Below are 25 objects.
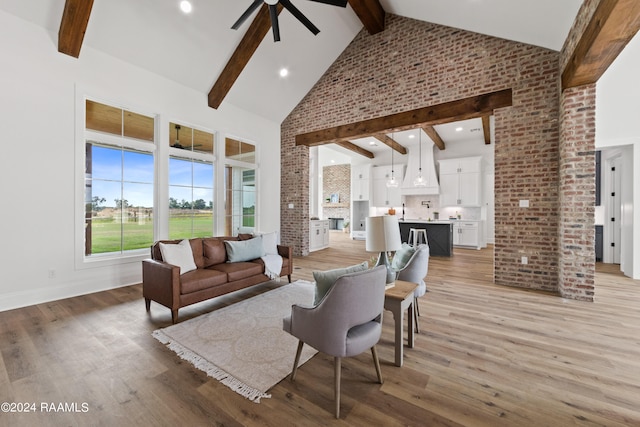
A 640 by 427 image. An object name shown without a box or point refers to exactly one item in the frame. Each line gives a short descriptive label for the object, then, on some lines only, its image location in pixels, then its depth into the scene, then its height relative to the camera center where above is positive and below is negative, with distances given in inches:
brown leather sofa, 115.8 -32.3
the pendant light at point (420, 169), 303.6 +60.7
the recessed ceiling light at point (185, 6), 152.9 +120.6
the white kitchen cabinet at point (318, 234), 305.3 -27.1
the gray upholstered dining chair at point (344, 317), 62.7 -26.2
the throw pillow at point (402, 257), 114.8 -19.5
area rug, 77.6 -48.2
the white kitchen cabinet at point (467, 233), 319.9 -25.2
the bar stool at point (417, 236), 284.0 -25.4
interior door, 217.0 +2.6
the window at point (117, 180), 161.0 +20.4
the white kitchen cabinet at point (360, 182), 412.2 +47.8
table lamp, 87.7 -7.3
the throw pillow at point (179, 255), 129.3 -22.1
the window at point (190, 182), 198.1 +22.8
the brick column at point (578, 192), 138.6 +11.6
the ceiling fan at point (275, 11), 131.9 +105.2
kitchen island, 270.5 -23.8
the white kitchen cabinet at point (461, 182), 331.6 +40.6
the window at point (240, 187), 237.8 +22.8
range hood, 356.2 +56.8
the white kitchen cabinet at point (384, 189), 390.9 +35.9
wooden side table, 81.9 -29.5
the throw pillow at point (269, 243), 175.6 -21.3
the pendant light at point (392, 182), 331.0 +38.4
